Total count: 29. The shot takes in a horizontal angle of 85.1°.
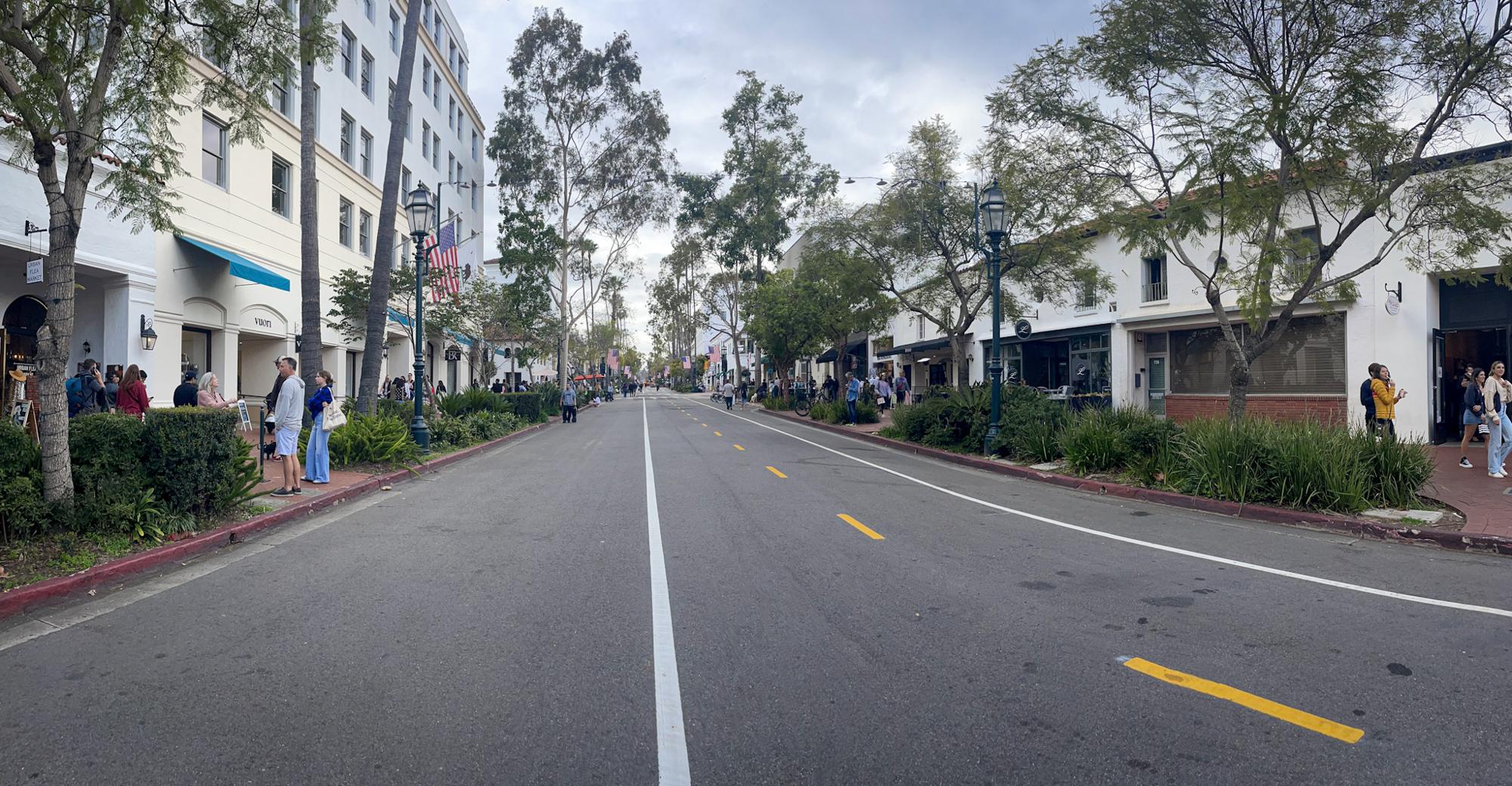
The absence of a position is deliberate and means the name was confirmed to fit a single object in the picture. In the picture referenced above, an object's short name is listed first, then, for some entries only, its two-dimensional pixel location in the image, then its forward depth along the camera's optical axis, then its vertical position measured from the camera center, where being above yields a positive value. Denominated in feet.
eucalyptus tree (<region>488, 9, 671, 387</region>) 123.03 +41.15
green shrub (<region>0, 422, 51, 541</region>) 21.72 -2.37
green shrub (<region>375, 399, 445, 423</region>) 58.13 -0.72
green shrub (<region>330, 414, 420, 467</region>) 44.88 -2.39
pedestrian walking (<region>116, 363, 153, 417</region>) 40.24 +0.27
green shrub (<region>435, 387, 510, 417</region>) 75.31 -0.27
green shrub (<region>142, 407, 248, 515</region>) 25.43 -1.86
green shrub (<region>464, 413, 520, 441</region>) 71.10 -2.31
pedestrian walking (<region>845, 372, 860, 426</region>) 92.12 +0.58
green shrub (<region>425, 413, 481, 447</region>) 61.87 -2.48
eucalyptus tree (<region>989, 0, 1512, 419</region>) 37.19 +13.28
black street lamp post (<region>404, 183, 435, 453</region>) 54.03 +10.35
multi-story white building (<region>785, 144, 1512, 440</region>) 57.67 +4.80
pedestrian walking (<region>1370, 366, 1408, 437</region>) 43.50 -0.06
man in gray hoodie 33.99 -0.82
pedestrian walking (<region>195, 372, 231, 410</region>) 47.78 +0.36
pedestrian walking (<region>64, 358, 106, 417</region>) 43.21 +0.50
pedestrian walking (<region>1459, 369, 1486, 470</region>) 42.50 -0.70
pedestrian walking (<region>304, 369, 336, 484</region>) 37.91 -2.43
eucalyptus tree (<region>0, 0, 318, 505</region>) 23.16 +10.40
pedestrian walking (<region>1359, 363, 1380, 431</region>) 44.11 +0.15
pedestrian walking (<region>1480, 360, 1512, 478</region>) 38.50 -1.03
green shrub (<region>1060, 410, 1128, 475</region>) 43.52 -2.49
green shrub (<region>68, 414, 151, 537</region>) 23.61 -2.04
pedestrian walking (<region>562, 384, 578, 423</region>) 108.68 -0.57
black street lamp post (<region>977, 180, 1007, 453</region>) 53.78 +9.84
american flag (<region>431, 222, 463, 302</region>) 78.12 +12.49
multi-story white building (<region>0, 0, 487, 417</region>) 55.16 +13.81
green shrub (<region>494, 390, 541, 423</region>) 91.56 -0.72
